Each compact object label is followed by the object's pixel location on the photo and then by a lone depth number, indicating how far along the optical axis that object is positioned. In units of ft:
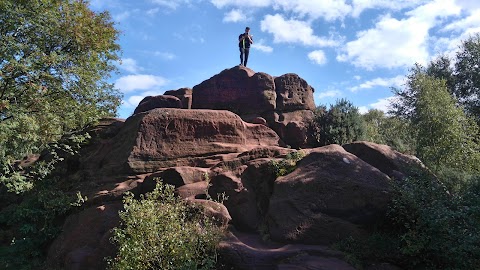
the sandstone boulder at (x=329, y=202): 29.58
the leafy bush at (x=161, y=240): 24.68
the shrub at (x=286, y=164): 35.76
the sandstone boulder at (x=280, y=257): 25.94
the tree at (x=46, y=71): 35.40
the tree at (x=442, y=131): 48.37
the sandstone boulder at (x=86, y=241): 33.58
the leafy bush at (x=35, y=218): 39.78
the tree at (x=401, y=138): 61.19
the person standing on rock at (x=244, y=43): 64.49
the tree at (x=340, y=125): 53.47
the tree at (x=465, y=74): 84.89
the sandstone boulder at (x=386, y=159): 36.22
